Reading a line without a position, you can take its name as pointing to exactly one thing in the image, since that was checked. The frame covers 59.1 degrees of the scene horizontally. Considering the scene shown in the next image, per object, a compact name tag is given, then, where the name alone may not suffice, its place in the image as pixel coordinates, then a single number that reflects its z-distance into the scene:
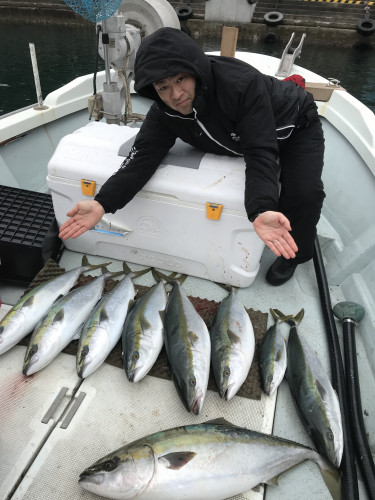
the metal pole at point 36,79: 3.27
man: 1.88
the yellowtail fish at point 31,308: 2.08
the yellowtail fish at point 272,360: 1.95
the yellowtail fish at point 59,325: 1.97
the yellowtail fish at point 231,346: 1.86
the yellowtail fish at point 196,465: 1.39
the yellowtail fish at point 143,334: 1.92
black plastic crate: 2.48
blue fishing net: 2.67
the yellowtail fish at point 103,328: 1.94
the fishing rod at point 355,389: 1.66
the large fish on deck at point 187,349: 1.77
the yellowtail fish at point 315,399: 1.67
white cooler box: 2.27
